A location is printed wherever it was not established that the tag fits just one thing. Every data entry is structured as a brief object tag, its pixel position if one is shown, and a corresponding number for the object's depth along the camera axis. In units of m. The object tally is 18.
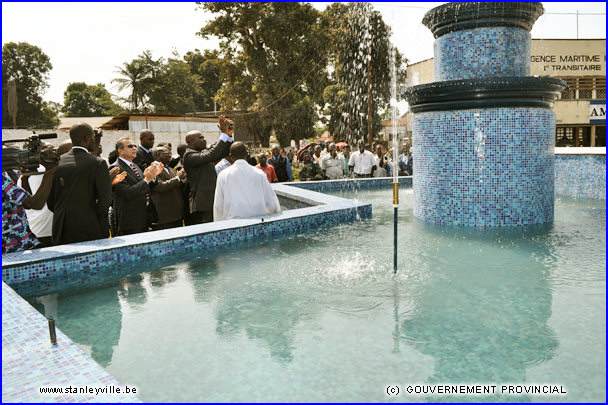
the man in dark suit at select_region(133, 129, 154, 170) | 6.86
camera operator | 4.18
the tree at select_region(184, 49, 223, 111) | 64.00
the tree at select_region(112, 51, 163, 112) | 52.47
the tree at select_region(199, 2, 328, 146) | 35.72
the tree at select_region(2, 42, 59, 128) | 52.25
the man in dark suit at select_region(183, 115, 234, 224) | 6.39
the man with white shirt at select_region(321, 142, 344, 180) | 13.19
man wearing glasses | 5.60
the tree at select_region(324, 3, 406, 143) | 34.12
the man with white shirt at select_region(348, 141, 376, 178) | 13.14
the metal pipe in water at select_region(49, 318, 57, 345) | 2.58
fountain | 6.61
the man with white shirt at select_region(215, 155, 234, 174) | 7.48
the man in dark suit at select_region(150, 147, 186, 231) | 6.32
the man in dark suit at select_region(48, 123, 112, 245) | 4.73
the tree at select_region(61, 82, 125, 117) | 64.50
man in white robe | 6.04
